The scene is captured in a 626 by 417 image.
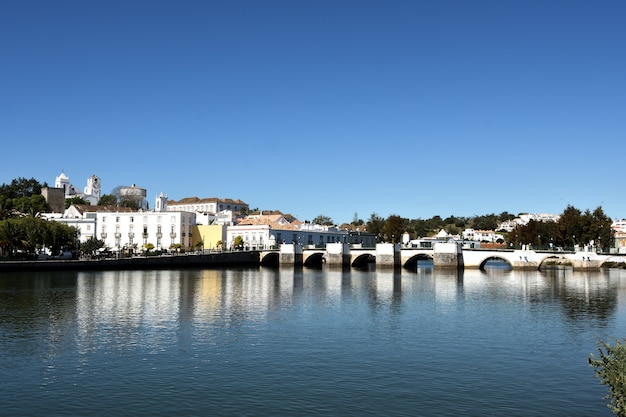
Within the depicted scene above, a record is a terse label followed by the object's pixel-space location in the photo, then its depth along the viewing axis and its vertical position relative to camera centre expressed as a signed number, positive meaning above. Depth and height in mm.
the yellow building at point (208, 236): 102562 +288
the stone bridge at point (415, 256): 78750 -2978
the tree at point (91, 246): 88125 -1141
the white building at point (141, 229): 99438 +1552
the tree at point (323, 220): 162250 +4674
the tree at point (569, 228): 87938 +1104
